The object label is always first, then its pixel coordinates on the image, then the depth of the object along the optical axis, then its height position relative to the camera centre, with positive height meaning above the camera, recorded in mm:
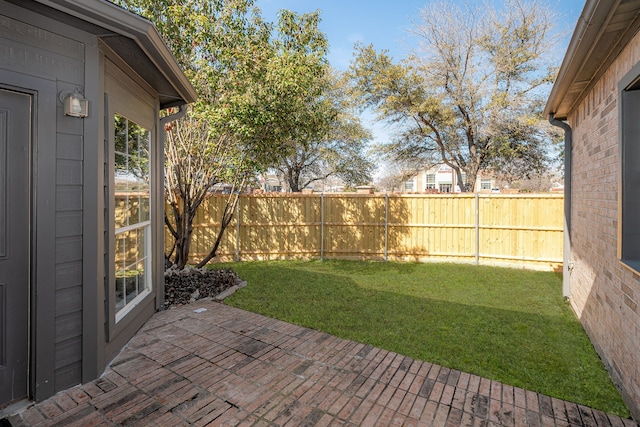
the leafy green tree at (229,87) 5938 +2212
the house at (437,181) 42656 +3905
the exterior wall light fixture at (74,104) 2529 +792
